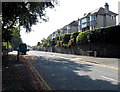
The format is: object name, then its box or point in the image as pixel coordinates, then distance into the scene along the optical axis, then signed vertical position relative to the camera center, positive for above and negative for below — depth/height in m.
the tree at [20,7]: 7.28 +3.25
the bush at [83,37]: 18.65 +2.03
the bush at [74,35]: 23.73 +3.00
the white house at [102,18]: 27.47 +8.61
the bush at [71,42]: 23.97 +1.13
